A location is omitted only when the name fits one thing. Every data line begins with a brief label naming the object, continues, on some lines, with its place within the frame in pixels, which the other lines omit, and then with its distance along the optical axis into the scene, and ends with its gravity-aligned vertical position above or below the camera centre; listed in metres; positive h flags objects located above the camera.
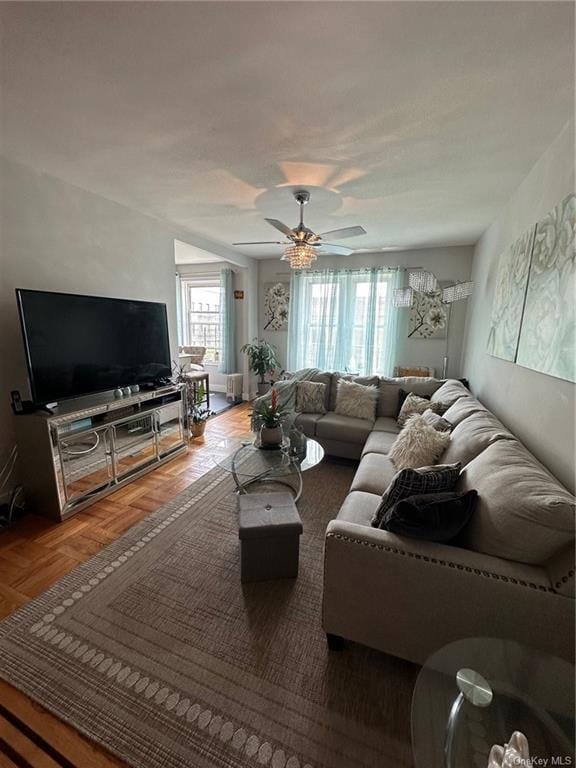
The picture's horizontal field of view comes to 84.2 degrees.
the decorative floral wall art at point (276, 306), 5.71 +0.28
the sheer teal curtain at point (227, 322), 5.84 -0.01
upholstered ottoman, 1.72 -1.19
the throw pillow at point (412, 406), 3.16 -0.81
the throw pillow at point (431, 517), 1.26 -0.76
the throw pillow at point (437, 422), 2.47 -0.78
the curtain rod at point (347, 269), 4.91 +0.85
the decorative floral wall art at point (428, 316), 4.78 +0.12
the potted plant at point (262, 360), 5.51 -0.67
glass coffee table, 2.41 -1.09
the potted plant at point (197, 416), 4.09 -1.23
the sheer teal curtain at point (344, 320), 5.05 +0.05
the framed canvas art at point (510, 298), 2.17 +0.21
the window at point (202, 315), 6.49 +0.12
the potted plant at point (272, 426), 2.59 -0.84
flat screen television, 2.24 -0.19
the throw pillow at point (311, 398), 3.67 -0.86
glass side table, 0.84 -1.09
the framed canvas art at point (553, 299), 1.52 +0.14
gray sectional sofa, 1.10 -0.92
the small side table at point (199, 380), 4.51 -0.88
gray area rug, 1.13 -1.46
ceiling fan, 2.63 +0.68
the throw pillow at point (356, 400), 3.48 -0.84
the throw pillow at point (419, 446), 2.14 -0.84
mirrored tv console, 2.26 -1.03
